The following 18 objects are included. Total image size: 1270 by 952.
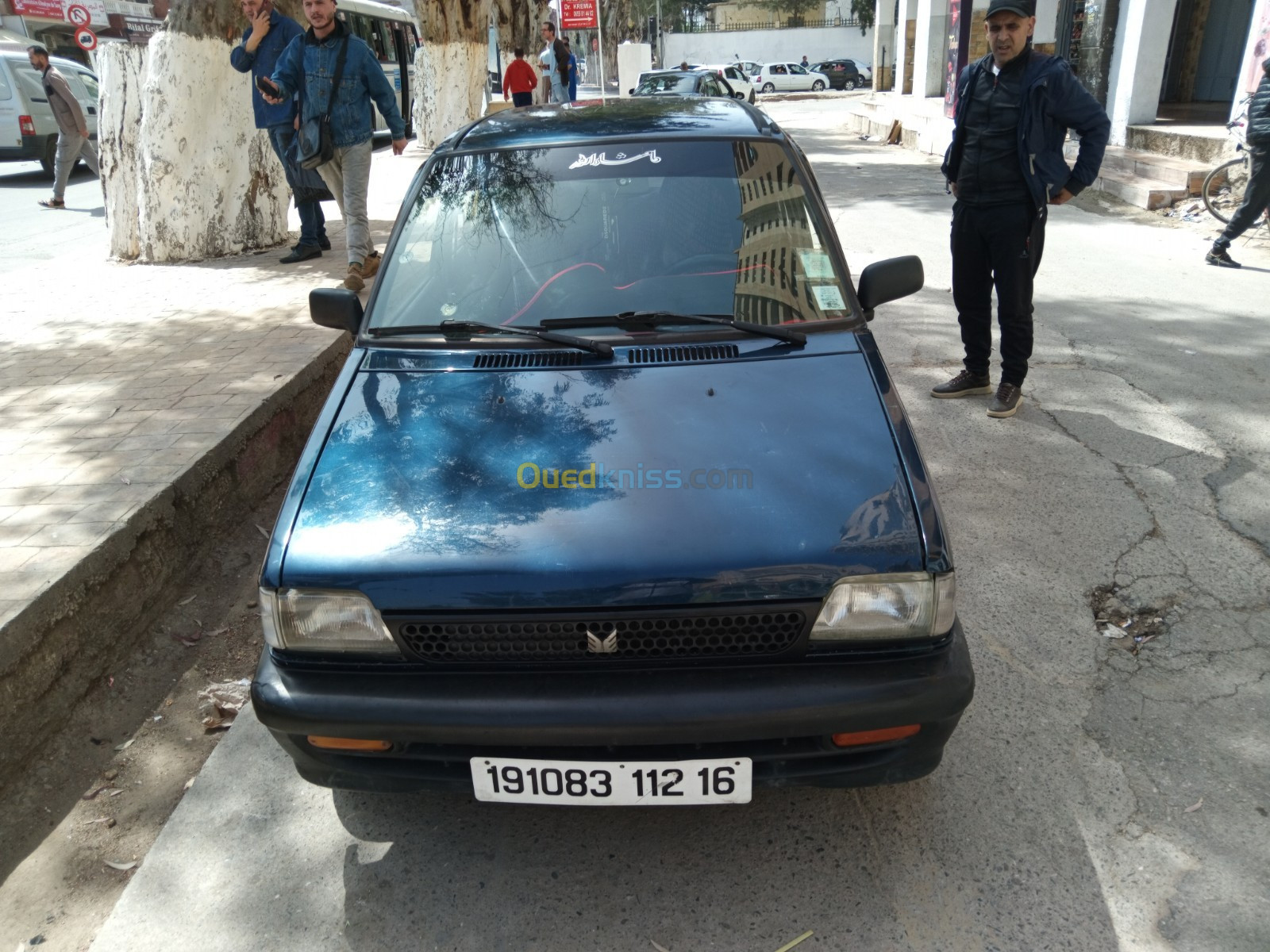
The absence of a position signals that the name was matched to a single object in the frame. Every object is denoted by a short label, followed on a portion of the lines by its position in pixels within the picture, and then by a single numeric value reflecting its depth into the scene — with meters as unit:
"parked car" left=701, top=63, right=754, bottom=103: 30.38
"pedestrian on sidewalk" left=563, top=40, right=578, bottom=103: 21.44
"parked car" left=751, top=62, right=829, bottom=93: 41.47
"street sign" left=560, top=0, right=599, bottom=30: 21.11
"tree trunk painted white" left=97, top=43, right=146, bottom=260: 7.91
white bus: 21.61
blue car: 2.01
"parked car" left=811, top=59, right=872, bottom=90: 41.69
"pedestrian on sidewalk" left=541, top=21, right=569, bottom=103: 20.52
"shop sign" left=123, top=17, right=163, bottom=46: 35.19
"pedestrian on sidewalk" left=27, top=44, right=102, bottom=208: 11.89
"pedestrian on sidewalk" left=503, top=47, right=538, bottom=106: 16.72
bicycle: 8.94
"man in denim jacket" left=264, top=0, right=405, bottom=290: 6.94
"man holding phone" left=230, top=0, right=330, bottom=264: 7.38
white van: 14.74
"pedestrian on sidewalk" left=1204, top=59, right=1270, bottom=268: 7.14
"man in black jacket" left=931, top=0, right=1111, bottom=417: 4.20
